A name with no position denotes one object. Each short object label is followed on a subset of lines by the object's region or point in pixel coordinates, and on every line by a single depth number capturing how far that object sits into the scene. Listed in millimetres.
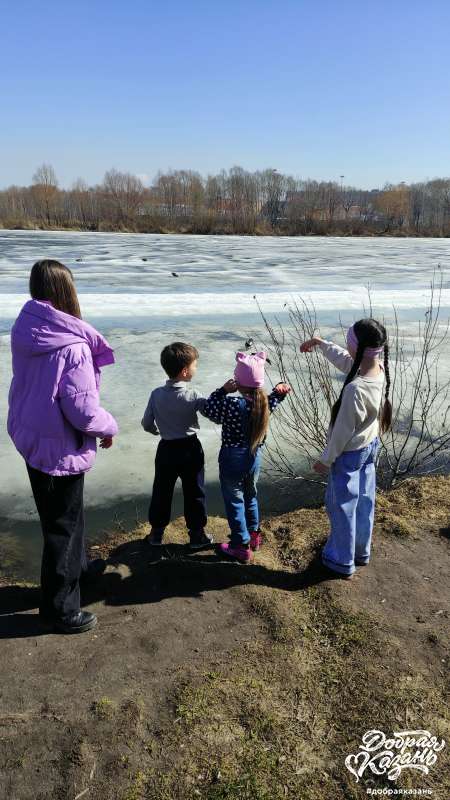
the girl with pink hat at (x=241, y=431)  3156
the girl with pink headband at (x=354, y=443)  2984
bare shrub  4699
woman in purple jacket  2514
